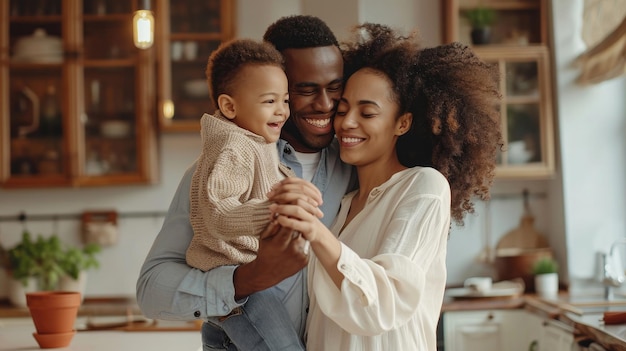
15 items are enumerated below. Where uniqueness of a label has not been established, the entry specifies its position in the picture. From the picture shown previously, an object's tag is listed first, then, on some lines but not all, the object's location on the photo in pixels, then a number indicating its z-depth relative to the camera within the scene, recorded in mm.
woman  1847
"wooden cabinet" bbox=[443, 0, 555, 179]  5078
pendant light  3785
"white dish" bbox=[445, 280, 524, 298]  4902
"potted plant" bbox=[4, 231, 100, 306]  5219
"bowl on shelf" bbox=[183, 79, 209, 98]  5336
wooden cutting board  5391
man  1863
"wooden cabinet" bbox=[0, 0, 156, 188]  5359
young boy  1876
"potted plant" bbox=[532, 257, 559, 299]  4973
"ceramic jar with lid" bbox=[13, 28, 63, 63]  5355
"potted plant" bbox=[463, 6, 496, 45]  5152
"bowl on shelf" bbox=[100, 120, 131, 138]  5402
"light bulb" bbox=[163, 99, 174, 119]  5305
